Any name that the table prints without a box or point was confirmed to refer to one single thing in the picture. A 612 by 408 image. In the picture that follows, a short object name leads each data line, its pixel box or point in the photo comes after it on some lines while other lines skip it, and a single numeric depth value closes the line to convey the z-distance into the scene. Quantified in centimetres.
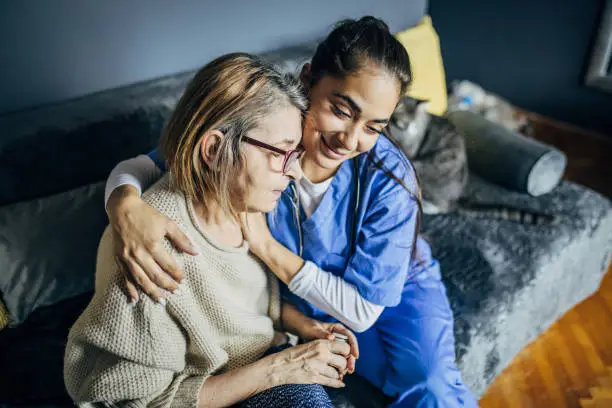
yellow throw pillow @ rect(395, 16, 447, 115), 238
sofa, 136
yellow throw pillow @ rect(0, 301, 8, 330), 138
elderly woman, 94
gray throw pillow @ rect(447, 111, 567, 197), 198
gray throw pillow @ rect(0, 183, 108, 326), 138
